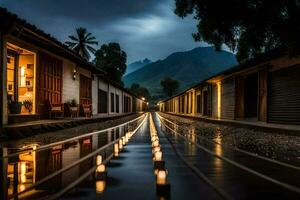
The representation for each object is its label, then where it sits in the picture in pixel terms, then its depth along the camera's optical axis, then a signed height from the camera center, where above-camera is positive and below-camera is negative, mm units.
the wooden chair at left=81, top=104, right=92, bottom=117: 21115 -630
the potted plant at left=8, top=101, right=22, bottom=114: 12085 -260
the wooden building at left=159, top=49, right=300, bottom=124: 14395 +973
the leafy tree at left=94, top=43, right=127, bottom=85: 65880 +11751
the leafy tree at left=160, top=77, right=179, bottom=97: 123463 +8535
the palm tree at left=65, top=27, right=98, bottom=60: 55078 +12713
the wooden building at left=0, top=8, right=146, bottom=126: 10294 +1602
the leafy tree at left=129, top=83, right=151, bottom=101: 119274 +5891
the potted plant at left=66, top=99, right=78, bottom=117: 18208 -349
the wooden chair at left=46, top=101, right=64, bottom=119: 15494 -372
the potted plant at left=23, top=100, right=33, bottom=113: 13604 -183
